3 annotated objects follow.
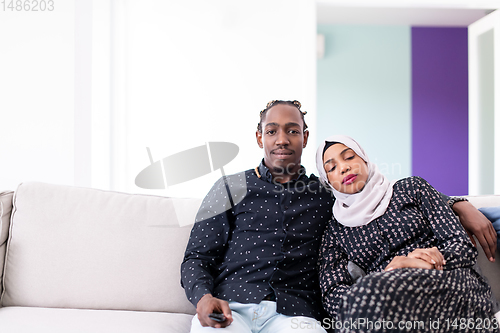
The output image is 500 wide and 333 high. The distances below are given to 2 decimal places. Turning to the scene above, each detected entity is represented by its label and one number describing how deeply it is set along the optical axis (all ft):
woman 3.11
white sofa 4.57
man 3.98
